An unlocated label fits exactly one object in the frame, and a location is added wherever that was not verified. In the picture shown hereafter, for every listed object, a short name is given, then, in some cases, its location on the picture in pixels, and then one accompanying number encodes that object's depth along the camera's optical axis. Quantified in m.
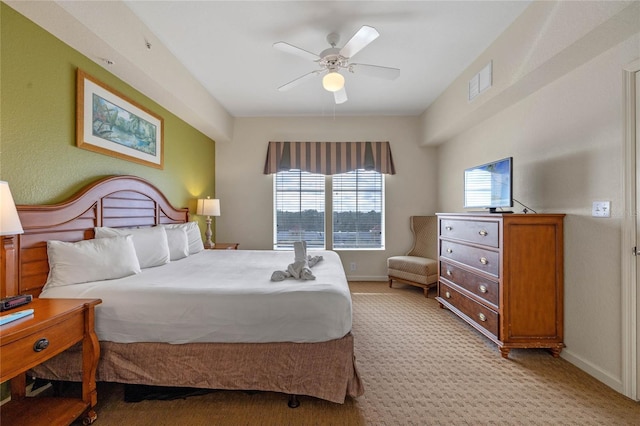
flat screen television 2.45
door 1.75
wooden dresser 2.23
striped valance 4.68
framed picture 2.16
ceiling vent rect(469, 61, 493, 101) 2.71
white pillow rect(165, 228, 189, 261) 2.89
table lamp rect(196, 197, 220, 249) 3.93
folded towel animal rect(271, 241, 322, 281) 1.96
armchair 3.90
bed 1.64
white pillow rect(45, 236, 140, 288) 1.79
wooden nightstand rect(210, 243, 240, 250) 4.03
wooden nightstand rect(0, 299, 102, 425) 1.18
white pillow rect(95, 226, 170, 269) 2.33
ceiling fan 2.16
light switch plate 1.90
